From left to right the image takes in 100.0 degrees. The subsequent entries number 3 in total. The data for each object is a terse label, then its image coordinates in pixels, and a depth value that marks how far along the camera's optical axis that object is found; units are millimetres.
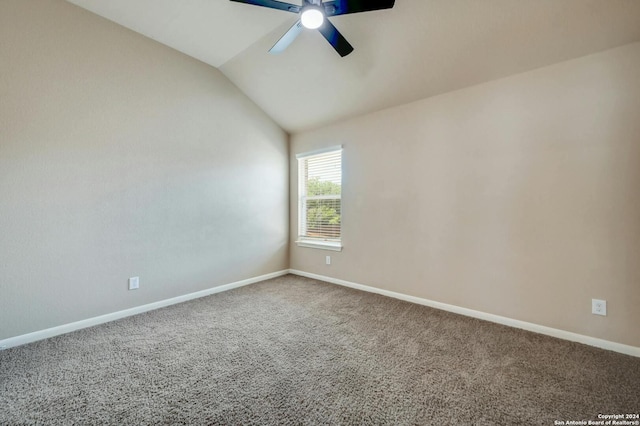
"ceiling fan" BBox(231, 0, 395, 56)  1745
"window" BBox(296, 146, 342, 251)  3978
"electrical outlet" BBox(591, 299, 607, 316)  2145
